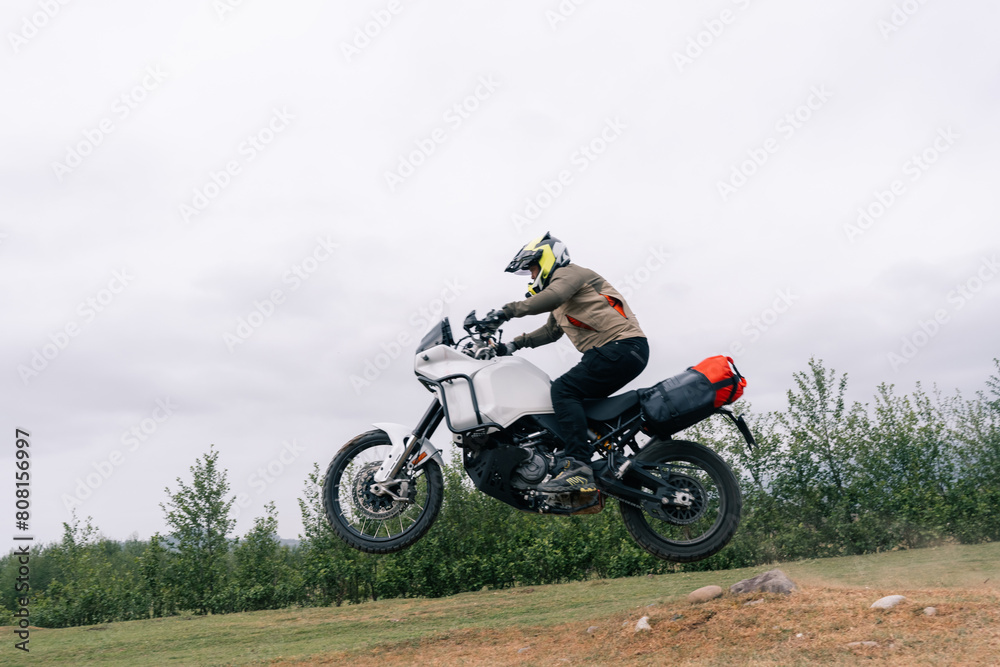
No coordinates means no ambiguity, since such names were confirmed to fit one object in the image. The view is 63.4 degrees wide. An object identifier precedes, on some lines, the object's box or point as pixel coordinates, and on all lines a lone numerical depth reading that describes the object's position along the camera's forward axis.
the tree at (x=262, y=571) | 21.14
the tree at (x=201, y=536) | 21.86
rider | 7.71
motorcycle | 7.78
